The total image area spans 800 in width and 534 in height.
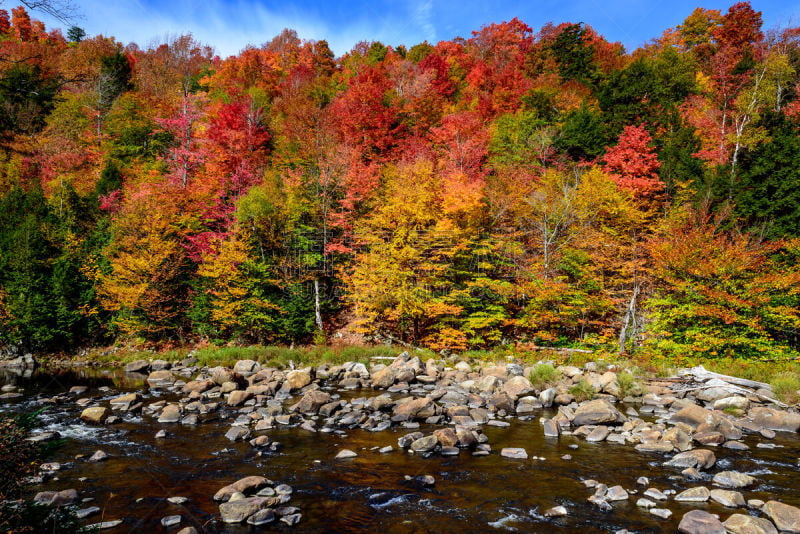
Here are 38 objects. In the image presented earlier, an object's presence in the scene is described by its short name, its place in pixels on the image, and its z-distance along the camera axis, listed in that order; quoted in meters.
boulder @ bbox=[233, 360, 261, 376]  19.23
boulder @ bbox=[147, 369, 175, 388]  17.37
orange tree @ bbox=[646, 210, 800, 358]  16.97
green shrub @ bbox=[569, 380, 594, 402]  13.99
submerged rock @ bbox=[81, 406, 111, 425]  11.88
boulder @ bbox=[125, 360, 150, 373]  20.64
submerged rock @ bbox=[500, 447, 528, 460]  9.51
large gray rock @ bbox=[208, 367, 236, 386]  16.60
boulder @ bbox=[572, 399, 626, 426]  11.40
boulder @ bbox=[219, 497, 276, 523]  6.81
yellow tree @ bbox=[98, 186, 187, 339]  24.83
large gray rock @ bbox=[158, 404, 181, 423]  12.29
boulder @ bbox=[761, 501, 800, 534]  6.36
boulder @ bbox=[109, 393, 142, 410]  13.43
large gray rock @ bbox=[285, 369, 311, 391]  15.88
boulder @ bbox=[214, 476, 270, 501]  7.43
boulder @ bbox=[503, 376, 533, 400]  14.17
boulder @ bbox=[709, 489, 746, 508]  7.18
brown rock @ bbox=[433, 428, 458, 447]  9.97
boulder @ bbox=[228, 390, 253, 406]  13.91
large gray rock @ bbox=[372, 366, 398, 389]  16.20
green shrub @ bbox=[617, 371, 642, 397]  14.46
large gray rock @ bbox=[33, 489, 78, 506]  7.09
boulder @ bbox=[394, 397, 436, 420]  12.16
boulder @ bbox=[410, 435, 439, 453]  9.80
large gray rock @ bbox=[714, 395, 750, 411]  12.64
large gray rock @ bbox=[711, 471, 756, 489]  7.89
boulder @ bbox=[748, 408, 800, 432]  11.20
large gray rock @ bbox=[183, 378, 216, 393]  15.25
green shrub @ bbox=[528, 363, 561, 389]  15.65
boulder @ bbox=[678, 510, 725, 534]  6.26
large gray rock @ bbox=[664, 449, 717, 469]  8.73
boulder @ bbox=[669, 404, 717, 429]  11.09
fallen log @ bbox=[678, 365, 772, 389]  13.99
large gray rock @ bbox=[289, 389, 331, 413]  13.06
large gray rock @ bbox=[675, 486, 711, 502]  7.38
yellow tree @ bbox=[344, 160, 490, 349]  21.94
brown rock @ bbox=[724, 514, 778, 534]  6.18
